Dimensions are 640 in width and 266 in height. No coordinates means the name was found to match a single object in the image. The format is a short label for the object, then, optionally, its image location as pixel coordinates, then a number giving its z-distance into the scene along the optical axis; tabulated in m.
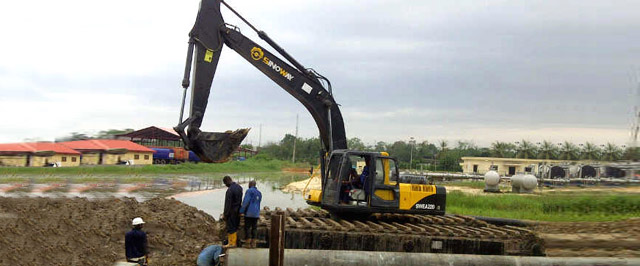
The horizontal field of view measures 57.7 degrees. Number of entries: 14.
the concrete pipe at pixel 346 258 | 11.26
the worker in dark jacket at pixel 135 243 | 10.32
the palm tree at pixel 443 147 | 79.54
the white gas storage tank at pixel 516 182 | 32.81
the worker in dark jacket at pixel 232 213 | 12.01
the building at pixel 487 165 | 57.44
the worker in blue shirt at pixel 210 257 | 11.95
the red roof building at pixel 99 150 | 33.09
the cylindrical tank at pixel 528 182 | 30.48
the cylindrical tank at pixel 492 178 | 36.31
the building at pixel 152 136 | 61.28
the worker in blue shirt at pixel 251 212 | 11.90
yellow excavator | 12.92
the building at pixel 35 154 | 30.27
